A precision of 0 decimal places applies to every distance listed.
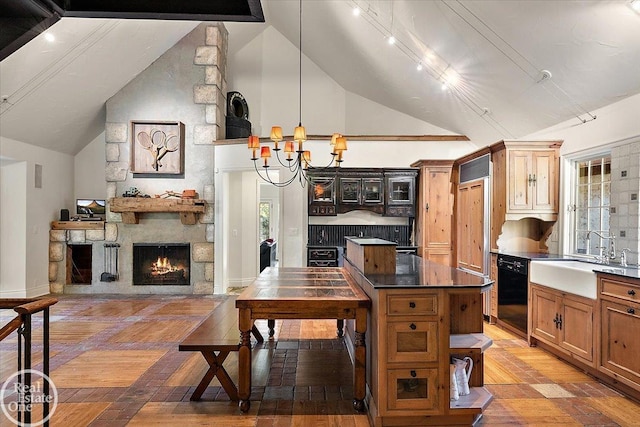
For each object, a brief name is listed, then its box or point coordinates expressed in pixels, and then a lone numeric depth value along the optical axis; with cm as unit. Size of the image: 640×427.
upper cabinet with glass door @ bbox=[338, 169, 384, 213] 664
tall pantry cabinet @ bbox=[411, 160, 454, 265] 625
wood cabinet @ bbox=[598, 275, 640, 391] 280
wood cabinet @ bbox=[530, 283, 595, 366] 327
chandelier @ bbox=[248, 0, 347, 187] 433
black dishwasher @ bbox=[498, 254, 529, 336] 422
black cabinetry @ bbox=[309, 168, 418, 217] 661
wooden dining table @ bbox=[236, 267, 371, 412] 263
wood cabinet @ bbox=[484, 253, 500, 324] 479
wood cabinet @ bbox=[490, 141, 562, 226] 454
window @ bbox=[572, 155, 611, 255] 408
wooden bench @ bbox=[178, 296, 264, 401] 274
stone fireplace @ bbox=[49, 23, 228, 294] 691
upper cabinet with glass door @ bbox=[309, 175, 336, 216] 664
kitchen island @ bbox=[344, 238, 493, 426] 238
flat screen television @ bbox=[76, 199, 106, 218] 720
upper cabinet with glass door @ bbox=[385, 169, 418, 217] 658
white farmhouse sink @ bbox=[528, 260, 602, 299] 326
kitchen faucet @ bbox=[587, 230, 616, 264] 375
